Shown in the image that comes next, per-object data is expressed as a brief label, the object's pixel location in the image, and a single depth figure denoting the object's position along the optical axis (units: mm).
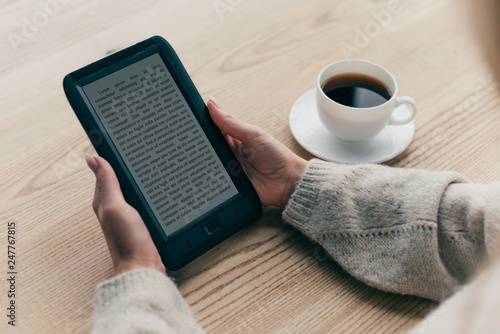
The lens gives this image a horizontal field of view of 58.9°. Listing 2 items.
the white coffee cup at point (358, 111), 634
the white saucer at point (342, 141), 674
